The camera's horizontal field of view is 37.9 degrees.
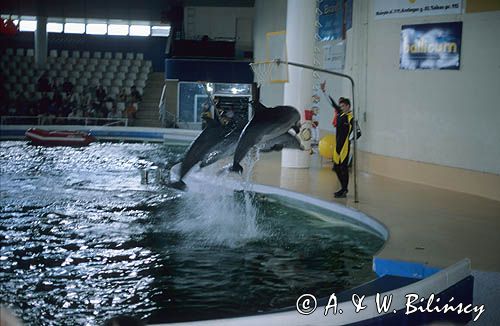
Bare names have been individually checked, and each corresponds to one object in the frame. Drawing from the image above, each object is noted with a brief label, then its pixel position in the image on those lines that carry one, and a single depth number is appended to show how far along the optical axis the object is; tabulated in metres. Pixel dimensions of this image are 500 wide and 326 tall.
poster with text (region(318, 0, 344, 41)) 14.88
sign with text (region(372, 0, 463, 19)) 10.85
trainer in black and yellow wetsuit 9.65
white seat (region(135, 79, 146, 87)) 26.92
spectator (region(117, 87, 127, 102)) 25.42
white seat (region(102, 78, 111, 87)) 26.62
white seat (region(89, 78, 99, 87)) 26.34
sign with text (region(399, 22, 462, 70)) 10.75
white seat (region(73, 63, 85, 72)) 27.03
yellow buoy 13.18
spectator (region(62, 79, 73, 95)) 24.97
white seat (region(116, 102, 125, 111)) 24.91
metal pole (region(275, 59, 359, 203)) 9.40
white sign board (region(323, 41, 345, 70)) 14.58
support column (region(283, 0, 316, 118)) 12.86
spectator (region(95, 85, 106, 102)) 24.69
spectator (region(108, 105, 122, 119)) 24.09
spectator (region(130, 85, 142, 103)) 25.47
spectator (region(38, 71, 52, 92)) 24.83
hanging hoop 12.78
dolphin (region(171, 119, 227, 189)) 8.82
